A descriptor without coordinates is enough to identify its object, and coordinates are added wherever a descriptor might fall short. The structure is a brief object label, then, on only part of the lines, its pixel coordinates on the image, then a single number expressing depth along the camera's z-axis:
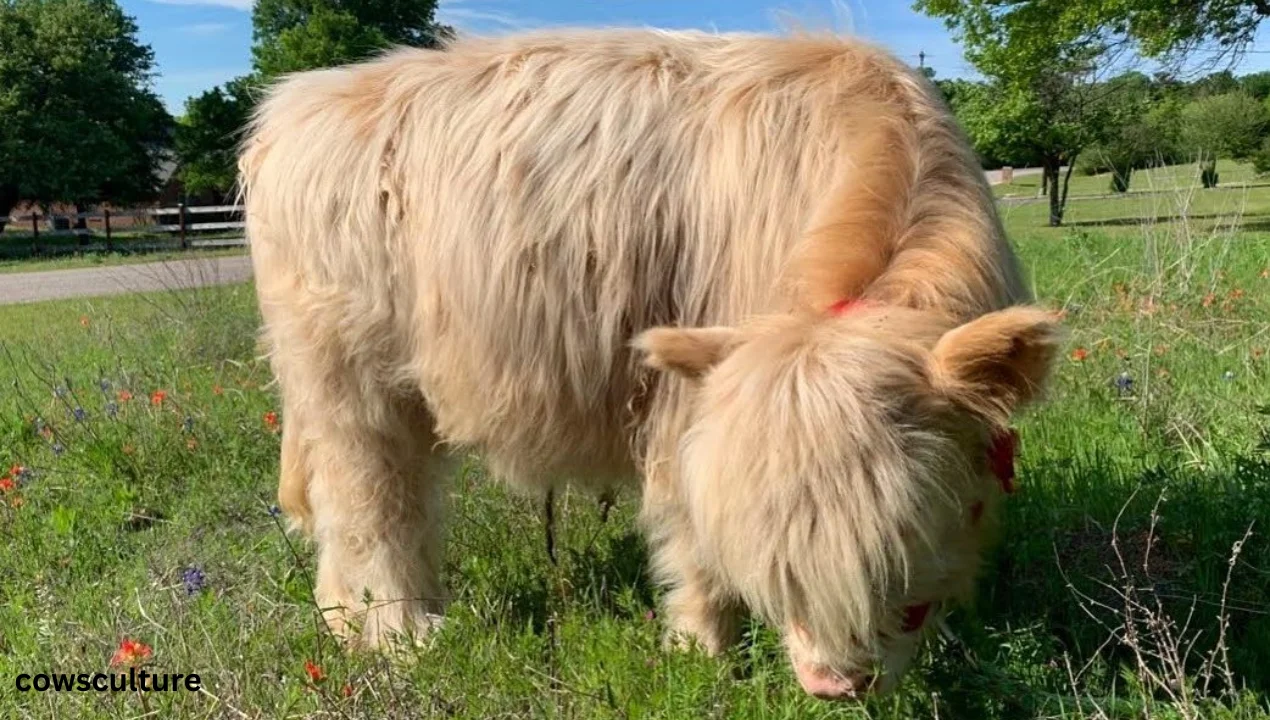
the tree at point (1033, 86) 27.83
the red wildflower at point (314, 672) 2.71
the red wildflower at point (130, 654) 2.78
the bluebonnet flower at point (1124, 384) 4.76
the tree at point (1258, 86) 39.12
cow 2.20
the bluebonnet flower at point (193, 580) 3.46
